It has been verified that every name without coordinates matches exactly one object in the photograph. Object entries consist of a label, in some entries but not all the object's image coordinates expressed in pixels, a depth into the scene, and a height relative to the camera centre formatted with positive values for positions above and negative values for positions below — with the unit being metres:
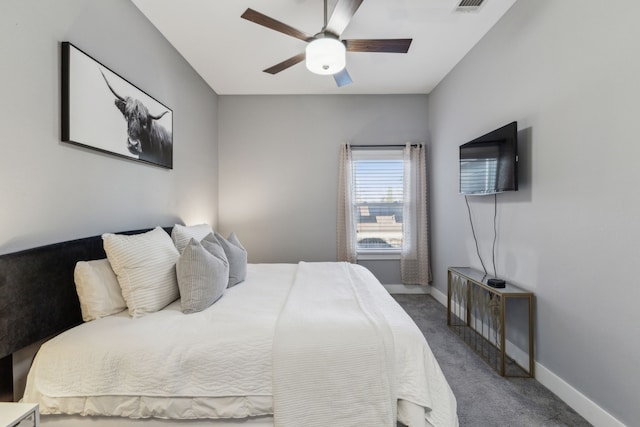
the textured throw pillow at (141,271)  1.50 -0.35
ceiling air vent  2.11 +1.63
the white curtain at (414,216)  3.81 -0.06
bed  1.18 -0.73
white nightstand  0.91 -0.70
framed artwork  1.54 +0.66
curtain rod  3.86 +0.93
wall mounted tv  2.05 +0.43
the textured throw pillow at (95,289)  1.42 -0.42
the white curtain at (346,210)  3.80 +0.02
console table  1.99 -0.94
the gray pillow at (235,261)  2.09 -0.39
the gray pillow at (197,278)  1.57 -0.40
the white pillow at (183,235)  2.10 -0.20
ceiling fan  1.81 +1.25
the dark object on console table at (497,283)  2.11 -0.55
